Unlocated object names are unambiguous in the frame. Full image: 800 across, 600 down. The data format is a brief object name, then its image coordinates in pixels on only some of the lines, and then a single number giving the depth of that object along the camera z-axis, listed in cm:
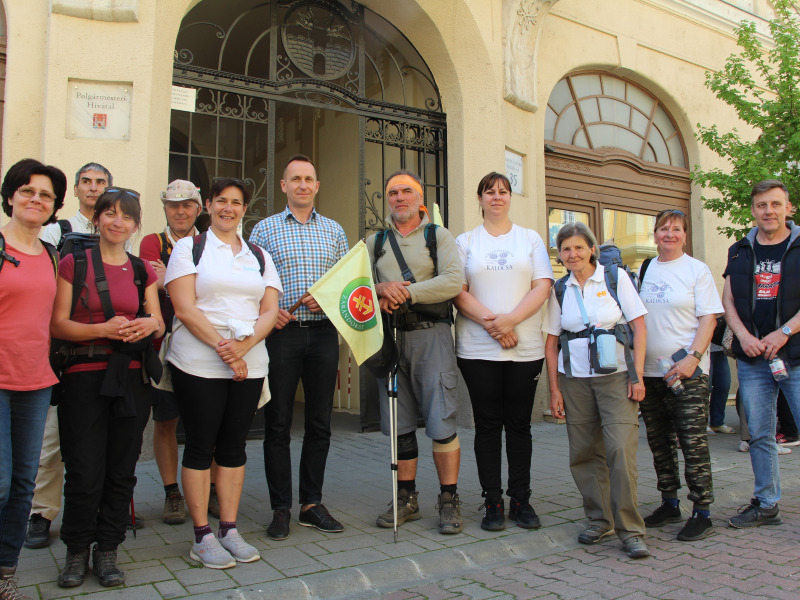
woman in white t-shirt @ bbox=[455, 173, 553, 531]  405
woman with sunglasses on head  308
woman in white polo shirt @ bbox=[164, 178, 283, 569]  340
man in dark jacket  423
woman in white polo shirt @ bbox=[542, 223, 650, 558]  375
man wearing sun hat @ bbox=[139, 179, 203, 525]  408
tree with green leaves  697
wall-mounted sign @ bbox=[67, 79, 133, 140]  578
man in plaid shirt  386
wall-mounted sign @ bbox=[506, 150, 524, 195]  822
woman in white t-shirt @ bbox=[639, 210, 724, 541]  407
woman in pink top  282
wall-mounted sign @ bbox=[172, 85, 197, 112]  653
